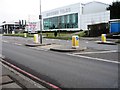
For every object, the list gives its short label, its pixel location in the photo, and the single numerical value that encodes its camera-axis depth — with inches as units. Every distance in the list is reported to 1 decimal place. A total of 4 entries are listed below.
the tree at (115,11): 1324.8
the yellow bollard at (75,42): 379.6
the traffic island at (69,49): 352.4
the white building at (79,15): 1324.1
